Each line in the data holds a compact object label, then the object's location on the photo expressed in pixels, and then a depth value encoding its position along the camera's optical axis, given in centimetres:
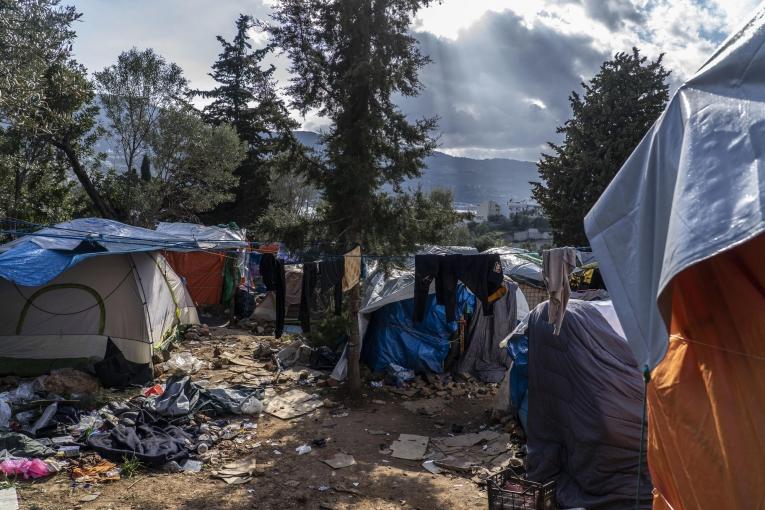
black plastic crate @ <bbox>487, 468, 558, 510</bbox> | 470
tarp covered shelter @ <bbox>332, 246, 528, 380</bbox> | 971
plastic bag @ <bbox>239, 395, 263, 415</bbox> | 802
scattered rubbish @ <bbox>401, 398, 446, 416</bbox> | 861
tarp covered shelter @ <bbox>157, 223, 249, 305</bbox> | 1616
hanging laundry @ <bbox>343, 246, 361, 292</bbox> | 834
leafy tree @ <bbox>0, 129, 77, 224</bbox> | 1364
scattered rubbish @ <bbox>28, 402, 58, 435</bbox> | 662
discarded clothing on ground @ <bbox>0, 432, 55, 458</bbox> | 595
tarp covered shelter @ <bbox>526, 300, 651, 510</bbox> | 502
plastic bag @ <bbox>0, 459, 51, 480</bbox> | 559
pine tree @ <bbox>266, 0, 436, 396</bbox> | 839
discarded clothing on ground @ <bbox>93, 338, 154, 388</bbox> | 852
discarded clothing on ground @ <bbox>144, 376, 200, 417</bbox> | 727
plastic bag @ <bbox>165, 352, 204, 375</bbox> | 991
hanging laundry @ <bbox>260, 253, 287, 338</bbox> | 853
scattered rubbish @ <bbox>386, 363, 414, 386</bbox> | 966
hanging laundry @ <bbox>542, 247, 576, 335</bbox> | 561
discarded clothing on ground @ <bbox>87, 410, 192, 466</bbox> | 616
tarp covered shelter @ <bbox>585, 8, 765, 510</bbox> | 204
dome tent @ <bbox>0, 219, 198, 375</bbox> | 884
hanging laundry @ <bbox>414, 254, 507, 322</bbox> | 741
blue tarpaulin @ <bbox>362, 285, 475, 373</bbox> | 1011
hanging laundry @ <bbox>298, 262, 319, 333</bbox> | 850
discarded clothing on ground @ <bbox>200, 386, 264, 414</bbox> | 788
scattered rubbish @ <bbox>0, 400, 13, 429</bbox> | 669
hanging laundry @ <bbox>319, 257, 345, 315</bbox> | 830
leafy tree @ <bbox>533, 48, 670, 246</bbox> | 1864
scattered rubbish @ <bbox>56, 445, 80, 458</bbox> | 611
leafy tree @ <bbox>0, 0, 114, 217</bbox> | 862
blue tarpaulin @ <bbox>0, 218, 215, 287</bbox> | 760
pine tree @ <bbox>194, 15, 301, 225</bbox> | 2584
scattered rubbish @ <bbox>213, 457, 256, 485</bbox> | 597
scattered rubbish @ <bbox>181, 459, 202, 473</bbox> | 618
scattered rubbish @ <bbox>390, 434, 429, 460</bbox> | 690
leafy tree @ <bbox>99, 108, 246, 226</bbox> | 1917
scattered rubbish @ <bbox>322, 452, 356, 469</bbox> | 647
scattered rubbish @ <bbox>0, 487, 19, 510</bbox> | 471
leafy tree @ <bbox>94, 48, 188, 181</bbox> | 1744
